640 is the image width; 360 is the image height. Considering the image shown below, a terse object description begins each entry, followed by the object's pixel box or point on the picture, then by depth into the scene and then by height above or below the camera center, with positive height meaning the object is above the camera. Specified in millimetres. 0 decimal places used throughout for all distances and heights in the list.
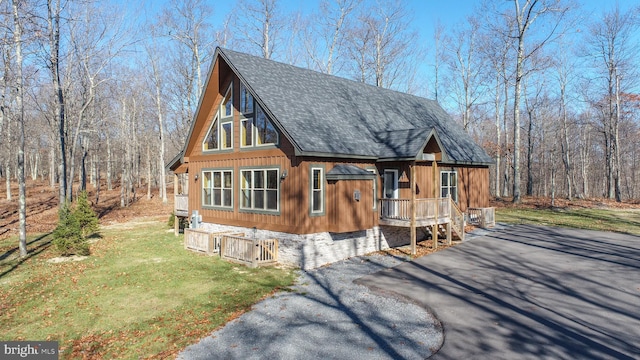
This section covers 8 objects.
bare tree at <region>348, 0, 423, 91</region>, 34344 +12082
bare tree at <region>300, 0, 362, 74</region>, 33344 +11905
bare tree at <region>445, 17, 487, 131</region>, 38219 +9875
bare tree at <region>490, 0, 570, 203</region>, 28719 +8858
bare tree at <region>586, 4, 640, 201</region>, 33047 +7247
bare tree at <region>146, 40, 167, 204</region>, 31516 +8610
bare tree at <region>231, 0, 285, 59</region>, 29966 +12148
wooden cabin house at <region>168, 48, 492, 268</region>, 13344 +605
